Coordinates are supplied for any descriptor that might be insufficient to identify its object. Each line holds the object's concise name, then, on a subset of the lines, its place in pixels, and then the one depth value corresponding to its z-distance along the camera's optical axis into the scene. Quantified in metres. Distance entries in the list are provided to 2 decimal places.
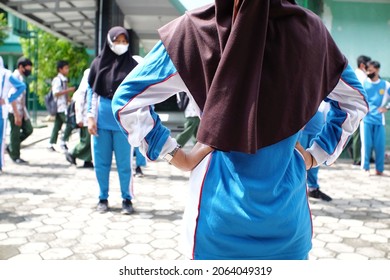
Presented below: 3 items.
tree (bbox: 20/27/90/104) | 22.11
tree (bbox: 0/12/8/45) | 19.81
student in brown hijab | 1.28
